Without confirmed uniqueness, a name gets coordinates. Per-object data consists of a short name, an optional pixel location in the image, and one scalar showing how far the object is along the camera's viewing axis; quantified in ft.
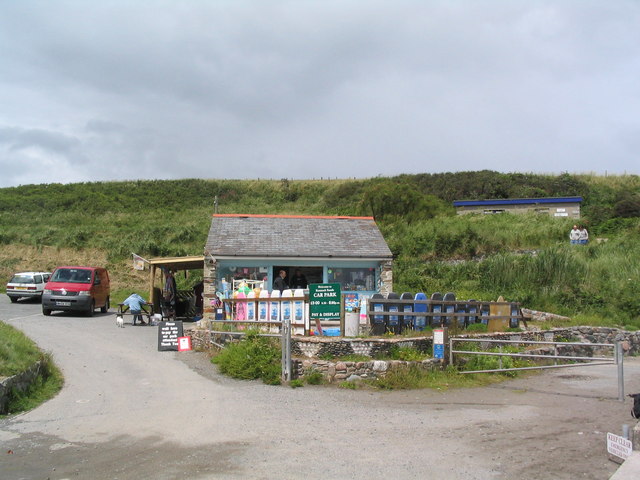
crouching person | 67.82
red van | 70.49
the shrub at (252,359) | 39.70
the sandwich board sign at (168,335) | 49.90
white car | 88.28
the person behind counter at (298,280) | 61.31
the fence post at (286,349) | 38.96
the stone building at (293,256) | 59.67
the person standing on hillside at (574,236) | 90.38
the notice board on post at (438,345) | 42.16
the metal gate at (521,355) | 33.54
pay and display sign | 44.91
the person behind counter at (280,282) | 53.67
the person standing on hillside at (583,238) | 90.53
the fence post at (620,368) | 33.35
